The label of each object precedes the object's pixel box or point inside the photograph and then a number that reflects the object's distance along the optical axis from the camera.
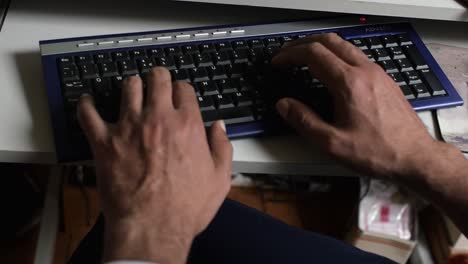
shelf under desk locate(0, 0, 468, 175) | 1.23
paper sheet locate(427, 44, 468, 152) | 1.29
